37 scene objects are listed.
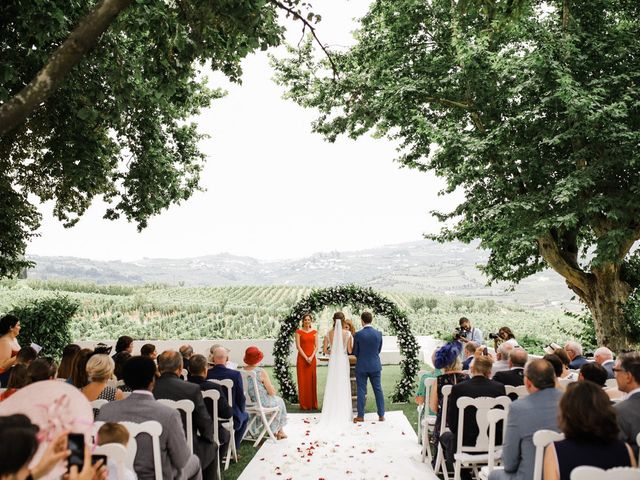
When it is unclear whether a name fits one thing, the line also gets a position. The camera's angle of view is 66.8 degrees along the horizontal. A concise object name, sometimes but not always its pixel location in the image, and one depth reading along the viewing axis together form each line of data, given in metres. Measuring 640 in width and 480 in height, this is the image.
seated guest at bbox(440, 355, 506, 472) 5.36
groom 9.52
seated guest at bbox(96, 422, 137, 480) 3.12
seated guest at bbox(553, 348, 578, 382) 6.73
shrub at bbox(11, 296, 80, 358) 15.28
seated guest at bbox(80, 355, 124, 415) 4.64
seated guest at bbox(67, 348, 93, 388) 5.50
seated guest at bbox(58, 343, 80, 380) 5.95
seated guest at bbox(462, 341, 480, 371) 8.01
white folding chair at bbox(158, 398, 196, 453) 4.78
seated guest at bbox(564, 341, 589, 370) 7.75
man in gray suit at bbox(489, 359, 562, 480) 3.99
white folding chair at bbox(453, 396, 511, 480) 5.07
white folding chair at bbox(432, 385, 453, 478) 5.74
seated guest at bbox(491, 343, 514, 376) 7.25
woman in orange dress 10.90
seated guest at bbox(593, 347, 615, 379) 7.02
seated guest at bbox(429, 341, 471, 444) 6.27
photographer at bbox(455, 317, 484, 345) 11.29
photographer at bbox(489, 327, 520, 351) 9.87
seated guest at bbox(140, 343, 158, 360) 7.21
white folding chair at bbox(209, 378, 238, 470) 6.70
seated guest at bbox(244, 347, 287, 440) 7.90
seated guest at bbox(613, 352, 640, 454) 4.04
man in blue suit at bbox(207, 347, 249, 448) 6.91
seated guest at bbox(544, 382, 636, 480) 2.93
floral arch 11.52
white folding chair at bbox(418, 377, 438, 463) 6.84
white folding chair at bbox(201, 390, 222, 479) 6.05
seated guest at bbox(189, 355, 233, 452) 6.18
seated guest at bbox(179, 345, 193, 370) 8.12
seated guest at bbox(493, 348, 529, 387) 6.11
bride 9.63
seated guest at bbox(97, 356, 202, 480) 4.07
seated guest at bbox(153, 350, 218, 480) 5.09
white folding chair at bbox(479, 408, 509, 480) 4.60
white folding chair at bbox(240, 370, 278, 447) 7.92
